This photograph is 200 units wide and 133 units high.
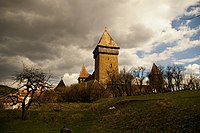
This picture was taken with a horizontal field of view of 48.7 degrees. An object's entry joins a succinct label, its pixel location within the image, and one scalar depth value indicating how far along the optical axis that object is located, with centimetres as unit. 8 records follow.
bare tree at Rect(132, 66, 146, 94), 6800
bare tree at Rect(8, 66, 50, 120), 3019
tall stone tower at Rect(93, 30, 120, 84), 7800
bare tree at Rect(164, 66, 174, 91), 6624
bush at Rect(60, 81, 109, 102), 5791
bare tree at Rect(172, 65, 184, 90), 6759
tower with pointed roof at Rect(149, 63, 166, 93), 6554
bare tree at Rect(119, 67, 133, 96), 6494
